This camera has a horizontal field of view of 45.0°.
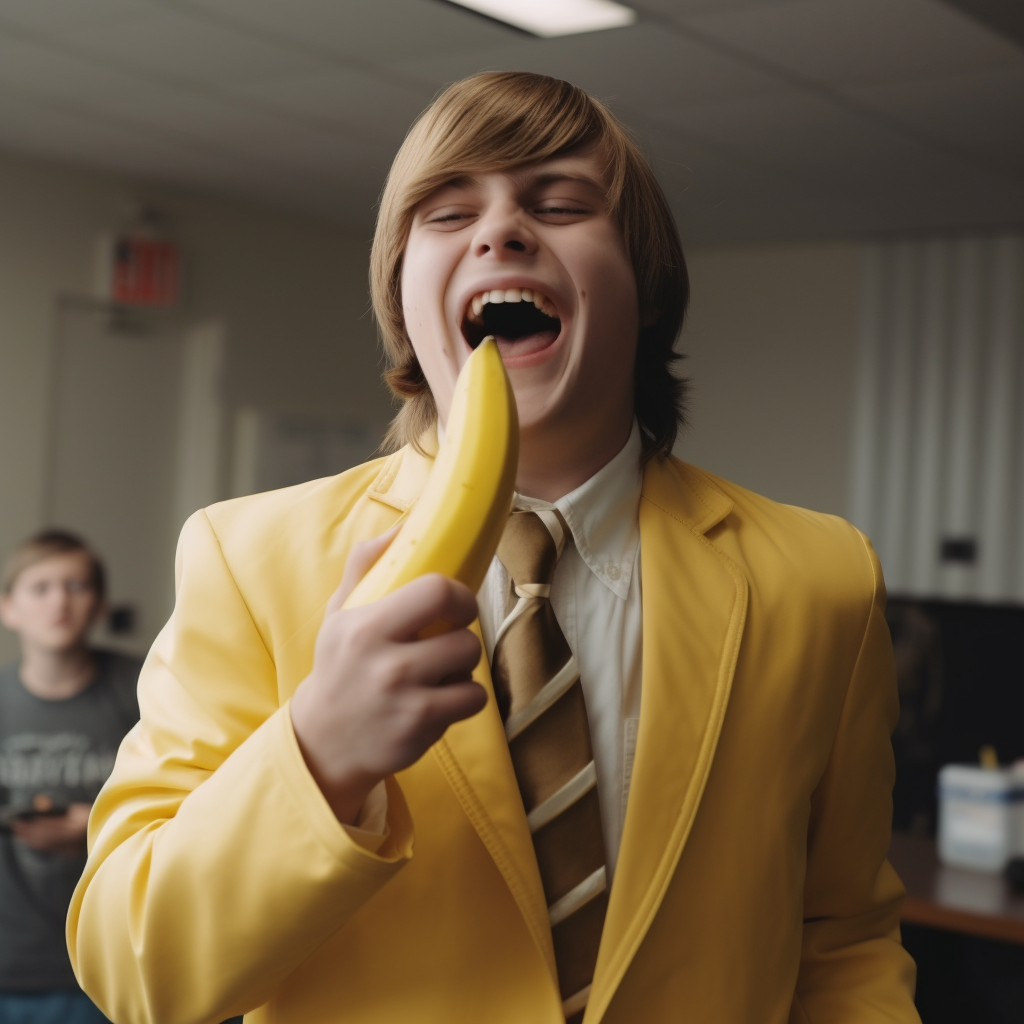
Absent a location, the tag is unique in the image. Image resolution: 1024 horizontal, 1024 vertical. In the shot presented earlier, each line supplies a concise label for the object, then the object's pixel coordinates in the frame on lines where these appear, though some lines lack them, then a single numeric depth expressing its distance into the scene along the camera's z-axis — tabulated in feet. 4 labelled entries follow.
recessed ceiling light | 9.77
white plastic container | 10.21
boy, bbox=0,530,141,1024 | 9.20
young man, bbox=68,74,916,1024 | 2.84
